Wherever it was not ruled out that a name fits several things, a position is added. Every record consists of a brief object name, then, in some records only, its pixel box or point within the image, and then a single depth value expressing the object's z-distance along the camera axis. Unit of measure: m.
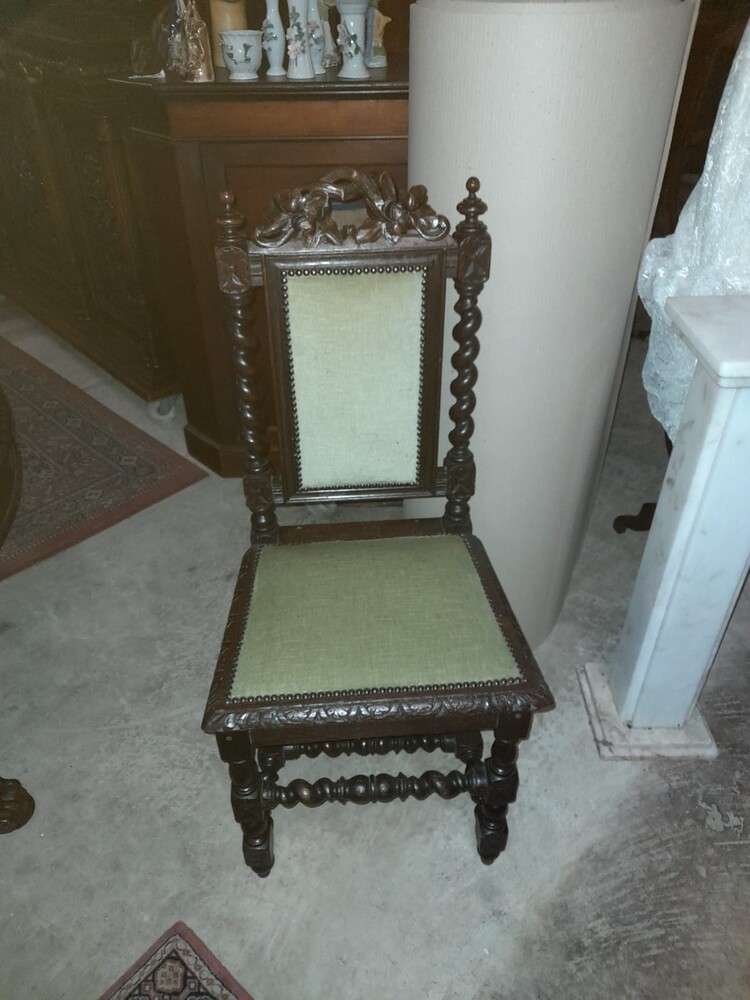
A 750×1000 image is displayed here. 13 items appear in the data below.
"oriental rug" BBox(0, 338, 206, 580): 2.45
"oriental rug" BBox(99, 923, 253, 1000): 1.33
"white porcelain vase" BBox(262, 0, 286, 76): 1.91
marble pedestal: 1.19
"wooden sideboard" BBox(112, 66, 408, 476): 1.90
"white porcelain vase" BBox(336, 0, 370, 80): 1.78
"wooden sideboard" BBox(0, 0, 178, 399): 2.36
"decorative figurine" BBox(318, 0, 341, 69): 2.07
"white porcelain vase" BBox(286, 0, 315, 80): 1.91
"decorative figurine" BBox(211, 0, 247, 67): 1.97
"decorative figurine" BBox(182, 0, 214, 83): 1.89
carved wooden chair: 1.18
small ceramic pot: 1.88
